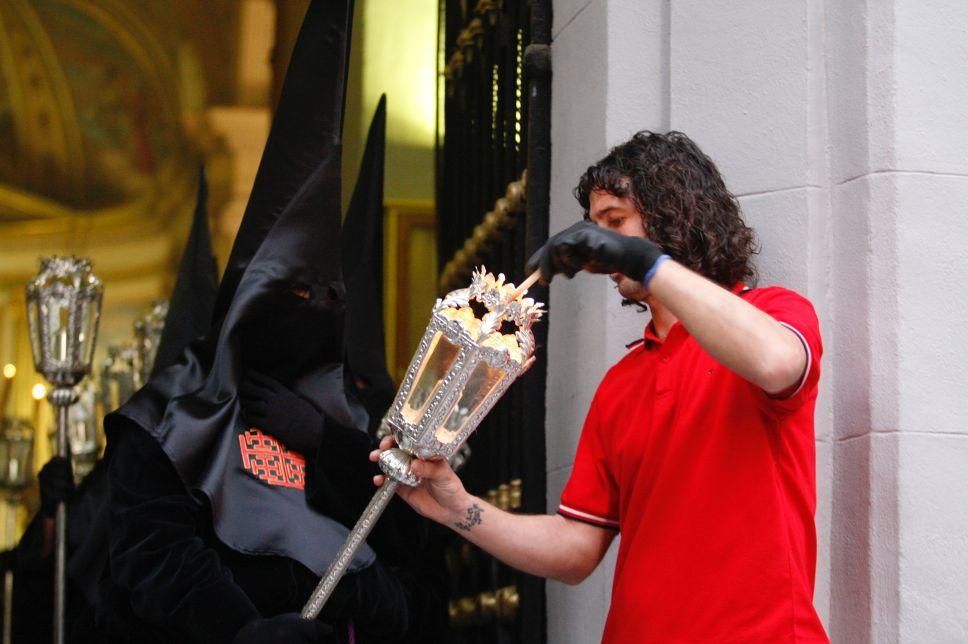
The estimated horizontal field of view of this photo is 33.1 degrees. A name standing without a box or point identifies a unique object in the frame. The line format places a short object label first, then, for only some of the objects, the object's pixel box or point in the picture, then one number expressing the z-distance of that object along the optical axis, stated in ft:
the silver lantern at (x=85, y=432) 24.29
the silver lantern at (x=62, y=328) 18.70
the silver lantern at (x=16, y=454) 25.36
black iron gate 14.16
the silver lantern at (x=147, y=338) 24.53
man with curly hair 9.75
